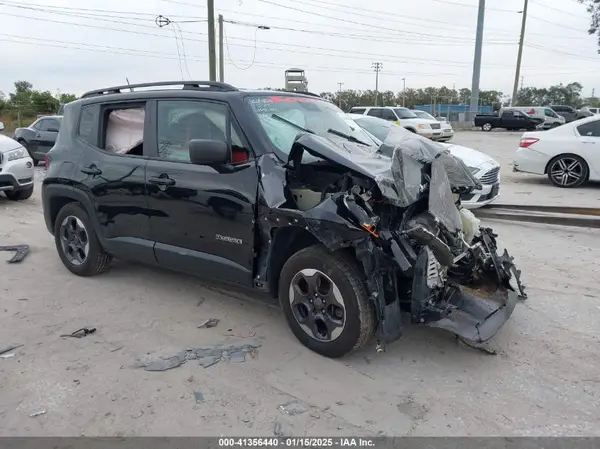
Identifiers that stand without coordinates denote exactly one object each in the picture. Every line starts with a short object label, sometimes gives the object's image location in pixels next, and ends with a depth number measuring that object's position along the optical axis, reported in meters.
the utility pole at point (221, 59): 29.13
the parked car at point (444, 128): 23.78
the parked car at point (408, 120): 22.53
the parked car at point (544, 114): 33.75
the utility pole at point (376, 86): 60.59
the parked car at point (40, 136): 14.69
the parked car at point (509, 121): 33.44
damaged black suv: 3.26
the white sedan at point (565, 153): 10.14
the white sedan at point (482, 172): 7.54
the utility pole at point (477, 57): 32.69
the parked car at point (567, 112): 37.20
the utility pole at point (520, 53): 46.84
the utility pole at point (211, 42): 22.02
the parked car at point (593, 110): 37.23
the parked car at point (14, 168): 9.09
